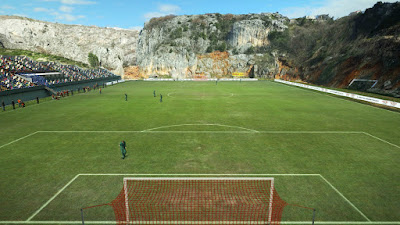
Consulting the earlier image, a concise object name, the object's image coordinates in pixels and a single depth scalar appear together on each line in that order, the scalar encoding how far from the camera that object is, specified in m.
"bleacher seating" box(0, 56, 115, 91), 40.65
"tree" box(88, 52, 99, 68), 131.69
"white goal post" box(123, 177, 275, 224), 8.75
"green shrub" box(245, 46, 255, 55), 125.50
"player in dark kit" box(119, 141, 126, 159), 14.13
